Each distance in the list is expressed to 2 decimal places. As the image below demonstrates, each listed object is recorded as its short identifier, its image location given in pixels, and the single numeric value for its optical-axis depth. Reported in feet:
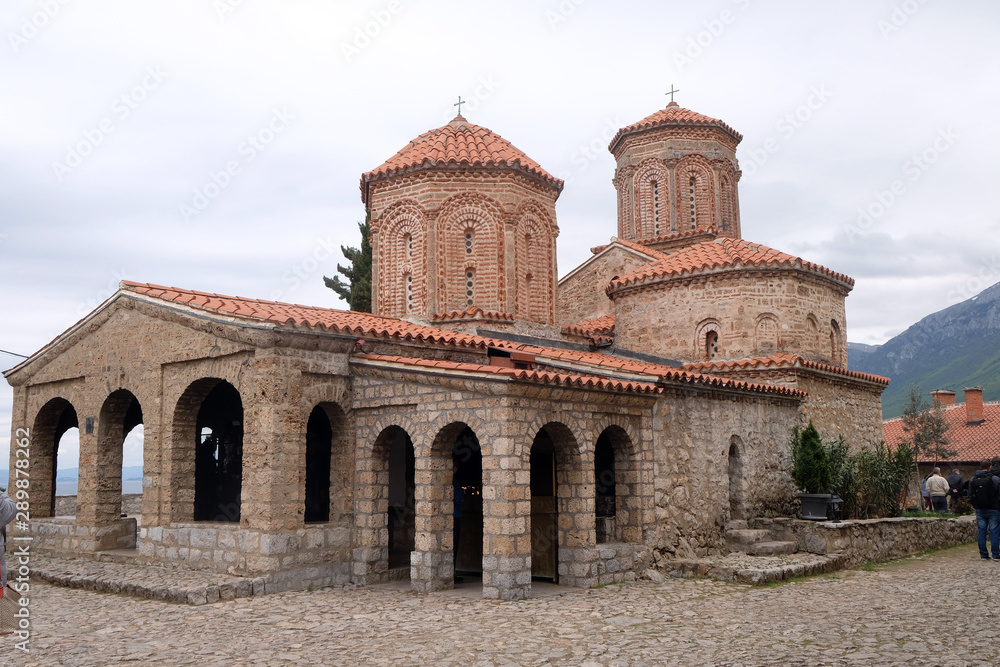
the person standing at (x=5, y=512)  24.40
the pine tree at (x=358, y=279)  78.69
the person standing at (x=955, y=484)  61.98
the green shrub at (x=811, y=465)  43.16
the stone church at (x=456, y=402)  33.22
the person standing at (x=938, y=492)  58.08
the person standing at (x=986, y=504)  40.47
